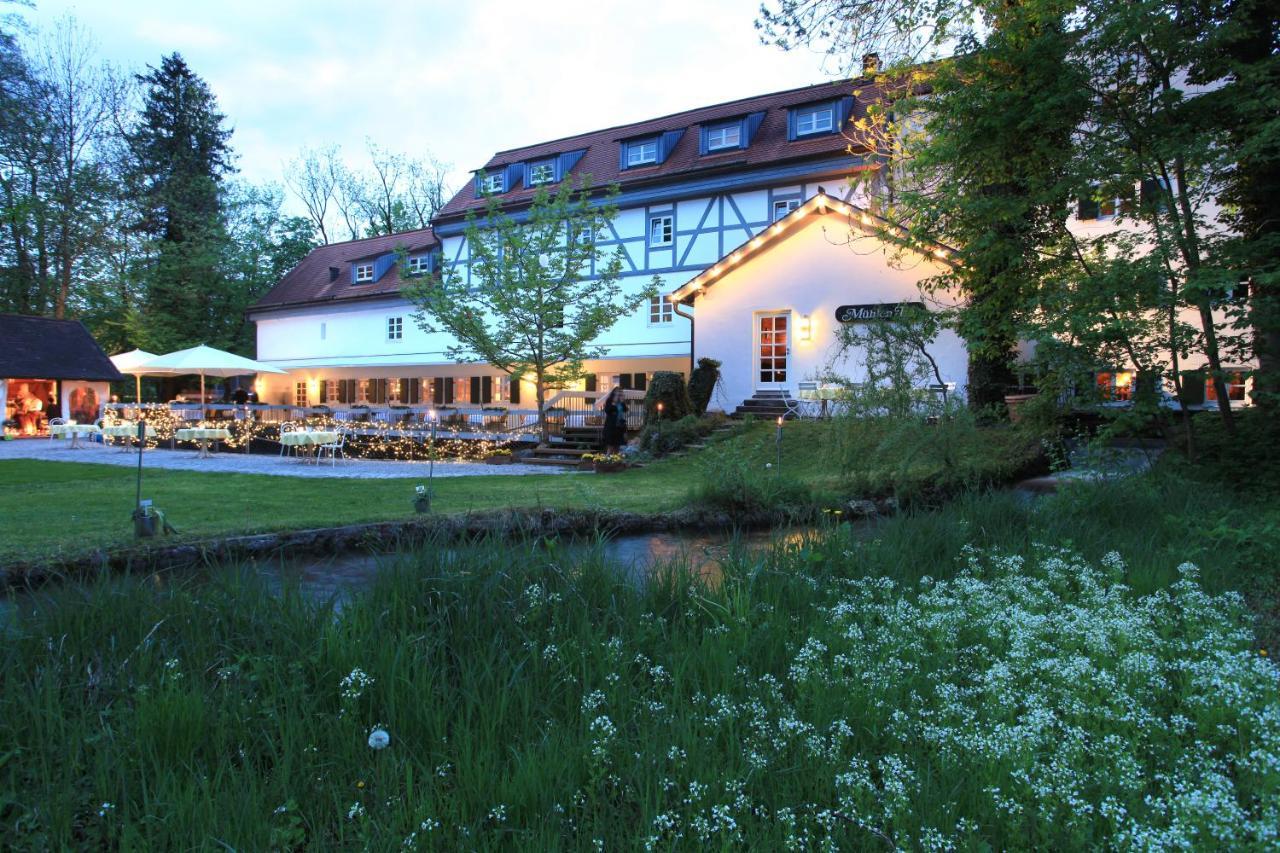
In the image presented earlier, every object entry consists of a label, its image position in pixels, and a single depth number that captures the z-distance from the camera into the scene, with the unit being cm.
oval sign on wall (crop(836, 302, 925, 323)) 1873
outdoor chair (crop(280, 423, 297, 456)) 1922
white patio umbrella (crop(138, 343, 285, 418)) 2070
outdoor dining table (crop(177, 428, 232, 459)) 1788
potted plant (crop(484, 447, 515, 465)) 1794
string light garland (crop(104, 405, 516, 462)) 1891
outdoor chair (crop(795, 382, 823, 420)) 1825
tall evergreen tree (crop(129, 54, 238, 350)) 3653
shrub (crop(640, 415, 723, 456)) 1712
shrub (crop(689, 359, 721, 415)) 2006
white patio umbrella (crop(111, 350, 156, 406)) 2246
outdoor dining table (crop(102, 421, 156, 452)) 1934
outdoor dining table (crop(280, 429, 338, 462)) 1614
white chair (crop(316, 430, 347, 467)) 1777
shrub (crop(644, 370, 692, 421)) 1858
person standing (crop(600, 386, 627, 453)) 1805
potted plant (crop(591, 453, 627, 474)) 1526
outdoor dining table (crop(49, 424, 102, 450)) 2012
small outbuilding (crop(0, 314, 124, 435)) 2634
